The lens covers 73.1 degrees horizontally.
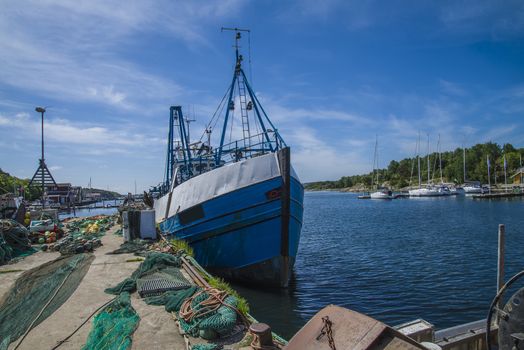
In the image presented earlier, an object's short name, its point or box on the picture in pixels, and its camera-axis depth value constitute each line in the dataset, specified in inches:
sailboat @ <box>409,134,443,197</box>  3211.1
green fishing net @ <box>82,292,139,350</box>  190.5
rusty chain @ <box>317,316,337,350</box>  124.6
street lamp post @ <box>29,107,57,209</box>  1637.6
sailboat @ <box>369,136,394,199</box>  3294.8
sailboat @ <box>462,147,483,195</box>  3024.1
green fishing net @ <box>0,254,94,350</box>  223.1
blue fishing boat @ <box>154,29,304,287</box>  441.1
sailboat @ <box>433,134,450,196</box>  3221.2
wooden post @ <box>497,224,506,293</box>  255.7
